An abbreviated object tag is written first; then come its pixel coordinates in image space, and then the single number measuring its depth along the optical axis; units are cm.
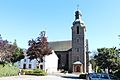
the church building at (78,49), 2732
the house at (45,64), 2668
